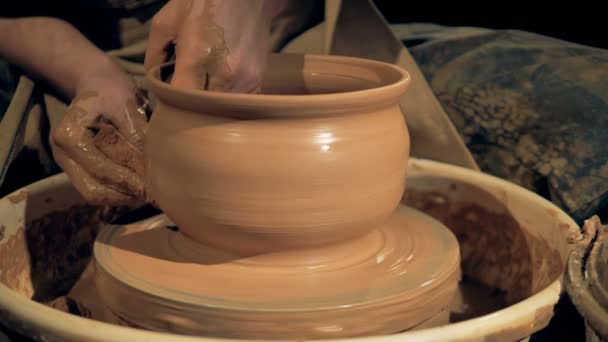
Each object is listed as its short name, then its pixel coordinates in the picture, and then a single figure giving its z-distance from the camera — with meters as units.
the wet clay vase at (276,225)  1.11
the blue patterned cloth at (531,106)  1.36
